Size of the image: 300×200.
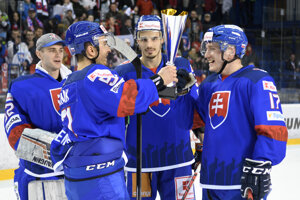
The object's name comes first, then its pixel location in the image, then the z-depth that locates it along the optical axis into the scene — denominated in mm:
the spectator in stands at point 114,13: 7375
